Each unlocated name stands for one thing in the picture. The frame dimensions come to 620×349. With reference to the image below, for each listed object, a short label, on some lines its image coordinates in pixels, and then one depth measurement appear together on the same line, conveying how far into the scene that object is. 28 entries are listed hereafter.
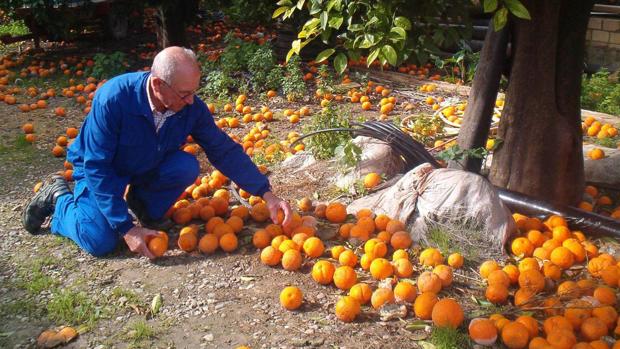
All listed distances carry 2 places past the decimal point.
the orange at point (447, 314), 3.16
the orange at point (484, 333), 3.06
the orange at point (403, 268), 3.73
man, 3.80
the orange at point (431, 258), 3.81
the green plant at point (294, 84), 7.83
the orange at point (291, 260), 3.86
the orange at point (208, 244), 4.13
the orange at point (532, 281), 3.53
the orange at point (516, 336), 3.04
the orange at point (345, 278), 3.62
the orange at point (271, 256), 3.92
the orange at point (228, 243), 4.13
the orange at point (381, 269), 3.70
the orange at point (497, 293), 3.48
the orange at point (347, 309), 3.31
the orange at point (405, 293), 3.43
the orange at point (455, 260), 3.84
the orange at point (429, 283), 3.52
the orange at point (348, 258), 3.86
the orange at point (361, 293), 3.47
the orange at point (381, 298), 3.41
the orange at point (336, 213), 4.46
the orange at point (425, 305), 3.29
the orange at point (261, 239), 4.13
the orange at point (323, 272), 3.70
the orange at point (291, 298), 3.45
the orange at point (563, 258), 3.84
